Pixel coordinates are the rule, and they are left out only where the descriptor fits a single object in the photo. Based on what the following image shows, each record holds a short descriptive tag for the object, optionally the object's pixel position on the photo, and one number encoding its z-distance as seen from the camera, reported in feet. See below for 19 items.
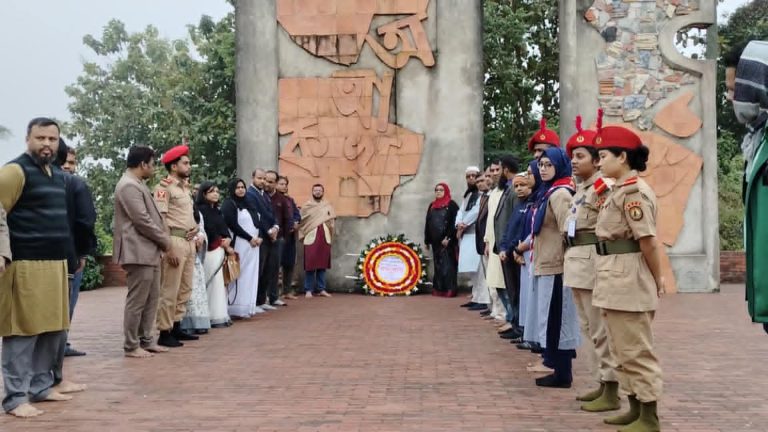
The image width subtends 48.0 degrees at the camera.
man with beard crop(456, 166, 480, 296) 40.96
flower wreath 47.83
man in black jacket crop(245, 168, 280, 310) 38.32
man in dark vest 18.12
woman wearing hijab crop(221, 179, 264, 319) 36.19
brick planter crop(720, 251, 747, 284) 56.90
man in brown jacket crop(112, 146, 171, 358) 25.22
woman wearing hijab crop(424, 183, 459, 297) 45.68
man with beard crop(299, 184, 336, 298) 46.96
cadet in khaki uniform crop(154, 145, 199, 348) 28.27
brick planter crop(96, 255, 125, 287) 60.03
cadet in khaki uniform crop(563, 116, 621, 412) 18.03
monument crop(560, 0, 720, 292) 46.91
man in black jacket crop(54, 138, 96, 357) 22.09
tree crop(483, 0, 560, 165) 74.64
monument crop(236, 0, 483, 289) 48.83
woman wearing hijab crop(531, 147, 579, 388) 20.30
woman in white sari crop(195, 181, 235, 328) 32.81
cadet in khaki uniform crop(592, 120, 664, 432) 15.62
